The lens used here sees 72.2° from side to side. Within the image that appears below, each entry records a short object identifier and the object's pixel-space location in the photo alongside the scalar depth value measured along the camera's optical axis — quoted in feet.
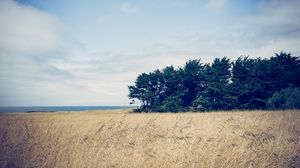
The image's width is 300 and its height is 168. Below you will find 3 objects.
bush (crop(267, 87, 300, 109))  75.32
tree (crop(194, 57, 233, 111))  111.24
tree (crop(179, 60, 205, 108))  129.49
